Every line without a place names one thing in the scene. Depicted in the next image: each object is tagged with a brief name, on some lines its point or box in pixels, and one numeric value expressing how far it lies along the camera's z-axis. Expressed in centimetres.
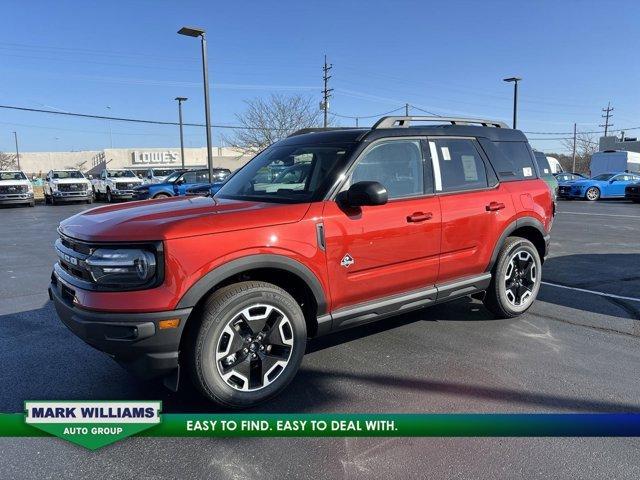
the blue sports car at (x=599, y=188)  2423
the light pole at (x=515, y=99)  2745
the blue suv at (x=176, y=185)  1898
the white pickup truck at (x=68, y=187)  2442
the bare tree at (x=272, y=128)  3744
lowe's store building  8100
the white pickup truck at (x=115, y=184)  2586
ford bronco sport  300
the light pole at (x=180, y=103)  2889
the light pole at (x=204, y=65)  1561
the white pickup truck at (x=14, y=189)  2319
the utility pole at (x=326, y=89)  3866
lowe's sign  8100
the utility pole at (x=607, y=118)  7200
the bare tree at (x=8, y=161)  8556
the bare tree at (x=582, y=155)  7455
